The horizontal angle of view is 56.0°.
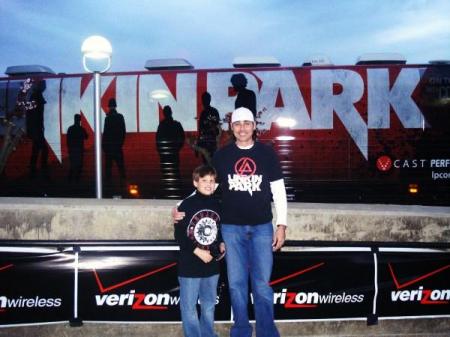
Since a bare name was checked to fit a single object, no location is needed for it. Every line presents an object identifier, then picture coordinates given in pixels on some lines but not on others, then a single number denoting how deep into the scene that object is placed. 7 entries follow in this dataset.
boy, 3.50
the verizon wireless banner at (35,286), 3.89
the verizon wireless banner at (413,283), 4.09
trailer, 10.90
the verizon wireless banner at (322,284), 4.07
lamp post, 5.45
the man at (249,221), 3.69
